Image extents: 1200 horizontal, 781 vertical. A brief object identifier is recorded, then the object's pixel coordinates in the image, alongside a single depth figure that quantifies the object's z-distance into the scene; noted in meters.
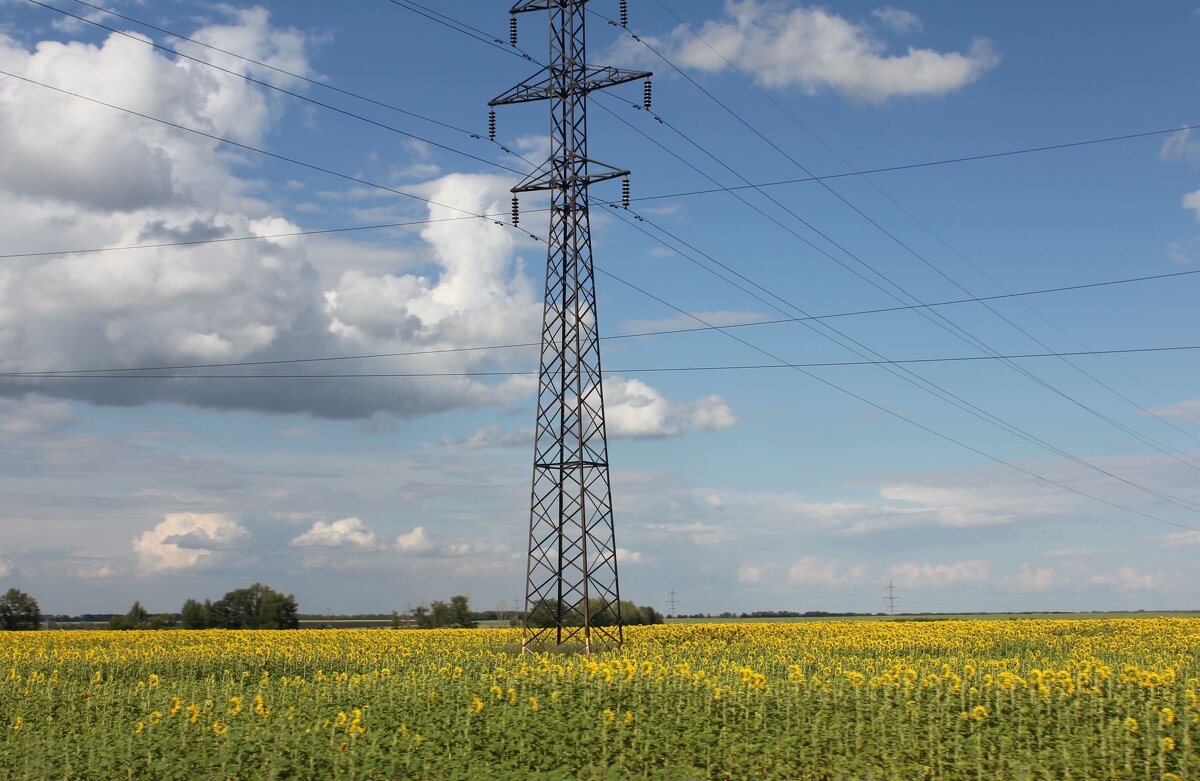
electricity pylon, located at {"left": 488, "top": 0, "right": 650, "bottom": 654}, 35.41
